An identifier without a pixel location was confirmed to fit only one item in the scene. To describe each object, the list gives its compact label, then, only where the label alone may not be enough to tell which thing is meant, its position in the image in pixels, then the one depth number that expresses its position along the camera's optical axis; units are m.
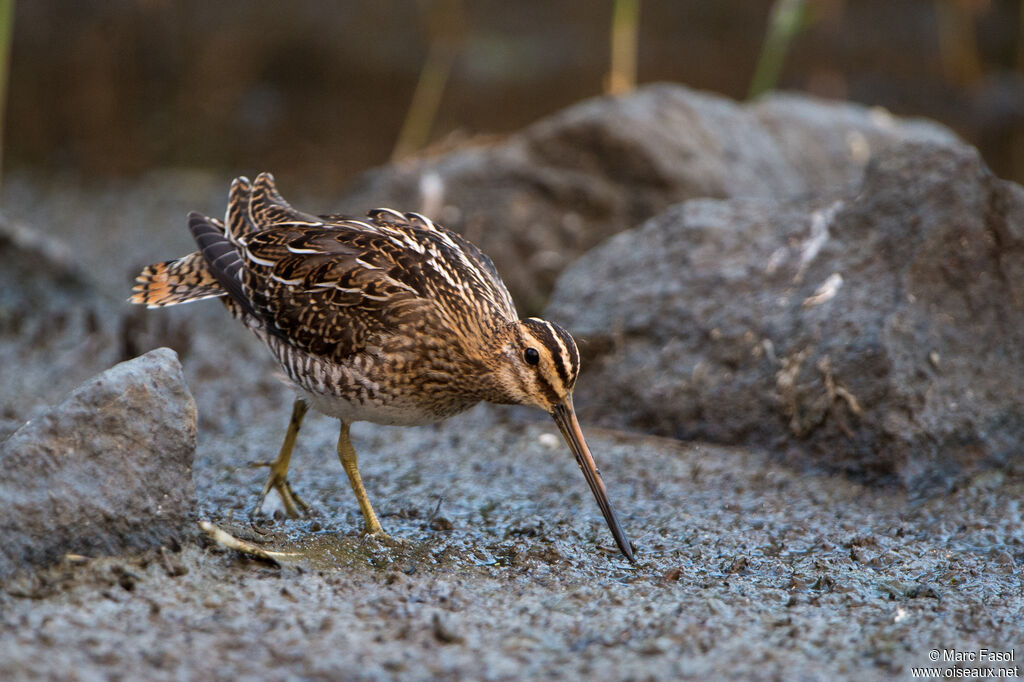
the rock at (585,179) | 15.75
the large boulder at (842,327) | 10.63
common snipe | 8.90
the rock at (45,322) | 12.79
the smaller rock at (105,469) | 7.11
